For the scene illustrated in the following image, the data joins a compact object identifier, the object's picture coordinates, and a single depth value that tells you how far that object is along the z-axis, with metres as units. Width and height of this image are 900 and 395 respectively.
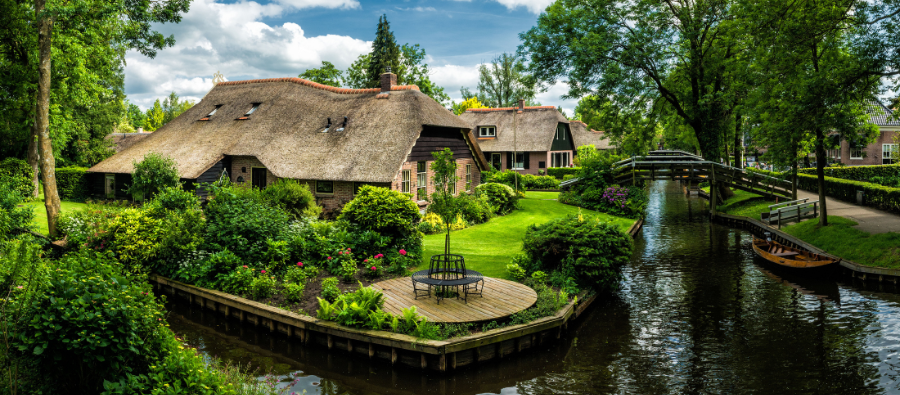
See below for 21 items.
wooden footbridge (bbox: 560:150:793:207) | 30.77
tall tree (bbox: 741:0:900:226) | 17.70
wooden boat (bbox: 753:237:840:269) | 17.77
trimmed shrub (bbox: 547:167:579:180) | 49.31
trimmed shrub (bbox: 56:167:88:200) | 31.33
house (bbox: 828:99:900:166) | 43.44
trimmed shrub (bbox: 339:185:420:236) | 17.34
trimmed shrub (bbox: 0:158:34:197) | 27.09
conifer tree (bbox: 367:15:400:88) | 47.25
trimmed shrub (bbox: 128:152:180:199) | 25.47
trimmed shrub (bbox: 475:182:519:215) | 28.30
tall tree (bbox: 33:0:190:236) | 18.08
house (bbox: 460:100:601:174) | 50.91
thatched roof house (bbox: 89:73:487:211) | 24.78
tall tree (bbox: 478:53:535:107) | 72.88
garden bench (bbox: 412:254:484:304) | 12.23
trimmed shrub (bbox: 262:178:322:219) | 20.09
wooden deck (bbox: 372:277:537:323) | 11.80
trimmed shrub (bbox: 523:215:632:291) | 14.66
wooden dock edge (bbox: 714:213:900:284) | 16.45
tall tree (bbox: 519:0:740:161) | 29.58
